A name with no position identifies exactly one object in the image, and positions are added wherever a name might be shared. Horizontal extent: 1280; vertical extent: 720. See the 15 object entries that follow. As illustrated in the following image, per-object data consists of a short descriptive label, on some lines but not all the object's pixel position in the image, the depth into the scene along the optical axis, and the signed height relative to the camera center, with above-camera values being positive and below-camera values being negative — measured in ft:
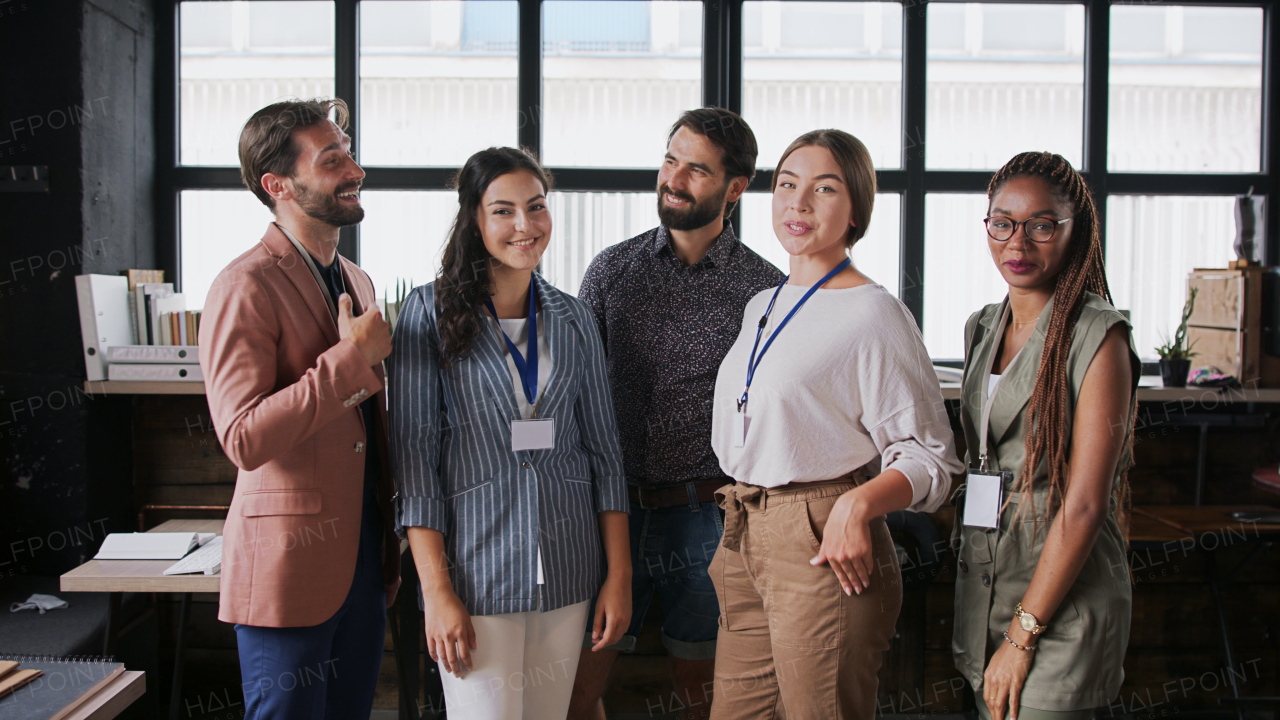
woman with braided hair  4.55 -0.70
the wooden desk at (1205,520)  8.48 -1.81
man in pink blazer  4.92 -0.50
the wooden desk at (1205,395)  9.33 -0.48
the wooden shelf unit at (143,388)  9.03 -0.43
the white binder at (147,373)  9.12 -0.27
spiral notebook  3.81 -1.70
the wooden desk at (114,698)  3.88 -1.76
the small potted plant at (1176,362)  9.60 -0.10
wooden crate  9.71 +0.33
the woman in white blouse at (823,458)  4.62 -0.63
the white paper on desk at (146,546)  7.61 -1.89
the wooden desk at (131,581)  7.09 -2.06
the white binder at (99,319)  8.98 +0.35
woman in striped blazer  5.01 -0.75
